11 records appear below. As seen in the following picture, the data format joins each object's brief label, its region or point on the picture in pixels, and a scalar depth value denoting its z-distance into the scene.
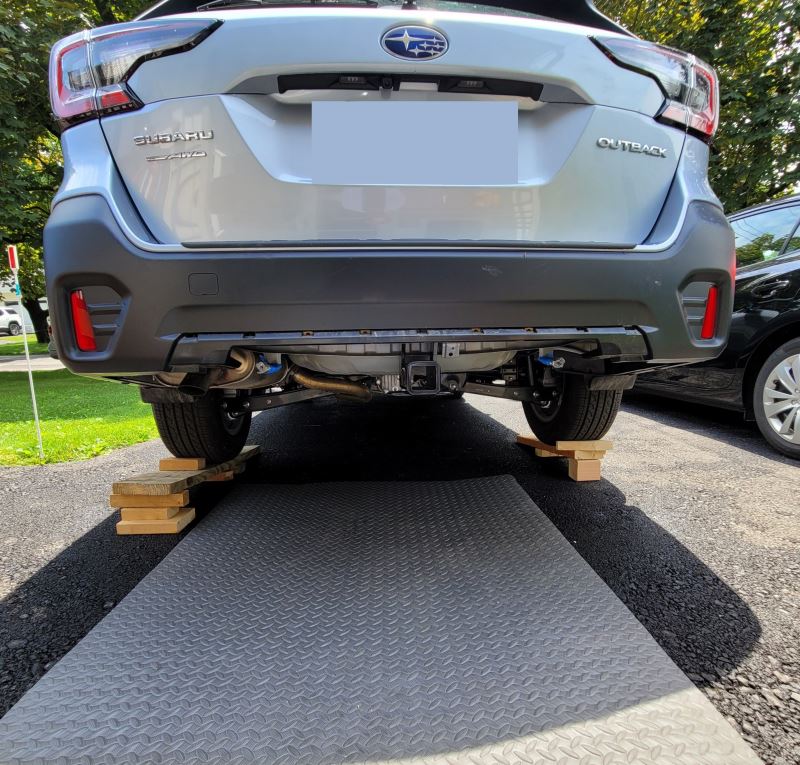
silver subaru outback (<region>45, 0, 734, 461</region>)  1.17
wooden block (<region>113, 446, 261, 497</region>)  1.84
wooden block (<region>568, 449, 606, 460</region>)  2.30
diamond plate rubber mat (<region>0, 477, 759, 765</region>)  0.94
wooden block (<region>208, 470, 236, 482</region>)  2.32
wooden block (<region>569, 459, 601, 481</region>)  2.33
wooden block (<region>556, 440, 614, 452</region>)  2.29
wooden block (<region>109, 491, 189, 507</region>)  1.90
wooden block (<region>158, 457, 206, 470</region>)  2.12
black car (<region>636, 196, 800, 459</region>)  2.80
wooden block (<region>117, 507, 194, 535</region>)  1.89
